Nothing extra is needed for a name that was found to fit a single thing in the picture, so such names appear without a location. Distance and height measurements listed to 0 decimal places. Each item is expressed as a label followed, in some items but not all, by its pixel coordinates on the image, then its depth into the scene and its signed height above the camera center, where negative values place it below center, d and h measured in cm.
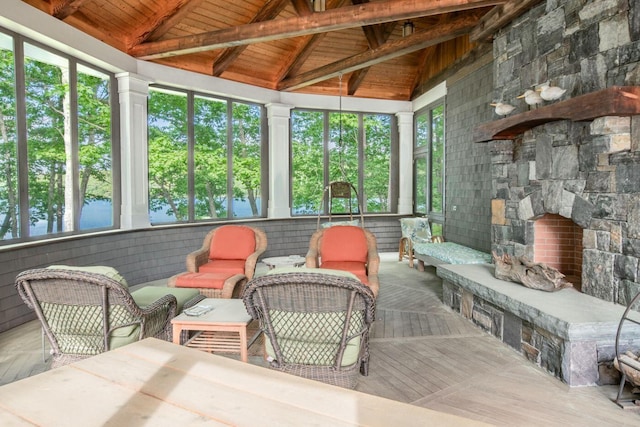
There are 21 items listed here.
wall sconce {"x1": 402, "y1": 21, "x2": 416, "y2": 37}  729 +314
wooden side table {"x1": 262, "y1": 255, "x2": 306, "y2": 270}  562 -77
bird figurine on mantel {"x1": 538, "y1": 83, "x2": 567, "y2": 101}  399 +109
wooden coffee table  304 -86
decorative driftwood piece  386 -69
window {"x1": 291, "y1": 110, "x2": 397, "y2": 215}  934 +117
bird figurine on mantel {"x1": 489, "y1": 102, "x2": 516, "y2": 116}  486 +113
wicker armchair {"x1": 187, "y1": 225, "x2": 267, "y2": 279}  532 -51
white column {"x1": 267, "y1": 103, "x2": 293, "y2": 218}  883 +97
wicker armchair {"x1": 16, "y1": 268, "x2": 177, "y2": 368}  253 -64
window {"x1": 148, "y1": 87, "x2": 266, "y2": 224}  727 +98
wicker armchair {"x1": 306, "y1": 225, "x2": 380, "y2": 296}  514 -53
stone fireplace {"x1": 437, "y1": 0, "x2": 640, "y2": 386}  320 +15
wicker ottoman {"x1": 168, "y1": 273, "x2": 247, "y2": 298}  434 -81
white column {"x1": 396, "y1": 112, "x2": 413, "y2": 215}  980 +103
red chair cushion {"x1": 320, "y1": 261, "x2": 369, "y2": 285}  479 -74
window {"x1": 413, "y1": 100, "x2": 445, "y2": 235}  851 +90
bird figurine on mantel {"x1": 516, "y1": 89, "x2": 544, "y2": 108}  427 +110
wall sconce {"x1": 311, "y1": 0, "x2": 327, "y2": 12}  612 +300
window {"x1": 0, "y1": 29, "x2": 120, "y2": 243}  465 +85
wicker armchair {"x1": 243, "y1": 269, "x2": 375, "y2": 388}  236 -66
